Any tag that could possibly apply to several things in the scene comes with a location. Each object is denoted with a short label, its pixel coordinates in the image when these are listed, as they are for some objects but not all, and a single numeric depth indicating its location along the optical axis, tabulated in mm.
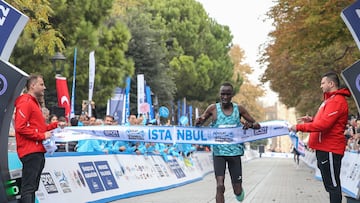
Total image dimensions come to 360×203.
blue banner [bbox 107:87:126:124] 25730
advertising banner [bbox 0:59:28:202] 8203
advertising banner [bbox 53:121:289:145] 9633
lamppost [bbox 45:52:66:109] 21344
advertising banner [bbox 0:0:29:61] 8297
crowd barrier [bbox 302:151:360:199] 15828
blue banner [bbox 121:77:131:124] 23578
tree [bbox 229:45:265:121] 83644
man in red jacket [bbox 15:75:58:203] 7895
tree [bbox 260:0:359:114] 20828
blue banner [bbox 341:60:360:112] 9258
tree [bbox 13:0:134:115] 26945
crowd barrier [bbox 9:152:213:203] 11188
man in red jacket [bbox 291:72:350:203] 8352
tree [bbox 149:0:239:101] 56750
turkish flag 18094
